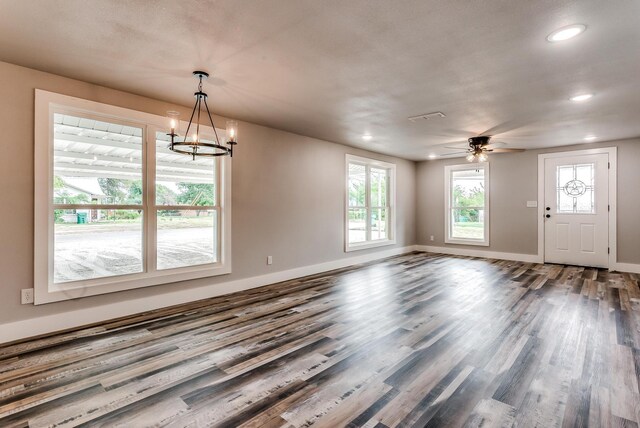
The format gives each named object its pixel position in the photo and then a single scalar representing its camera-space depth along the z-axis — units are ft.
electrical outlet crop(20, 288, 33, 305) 9.58
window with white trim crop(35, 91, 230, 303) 10.05
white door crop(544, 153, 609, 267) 19.84
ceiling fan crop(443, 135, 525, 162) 17.57
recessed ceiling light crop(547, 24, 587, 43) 7.21
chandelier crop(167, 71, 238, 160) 9.32
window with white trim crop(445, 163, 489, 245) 24.57
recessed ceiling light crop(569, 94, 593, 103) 11.50
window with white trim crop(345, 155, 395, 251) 21.95
